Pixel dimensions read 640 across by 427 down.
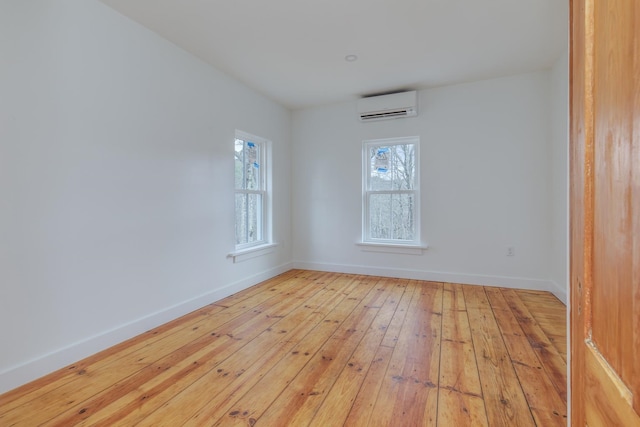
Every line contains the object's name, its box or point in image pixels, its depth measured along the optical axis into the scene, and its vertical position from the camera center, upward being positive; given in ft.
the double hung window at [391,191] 13.46 +0.92
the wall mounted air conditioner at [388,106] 12.65 +4.56
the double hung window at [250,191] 12.30 +0.91
